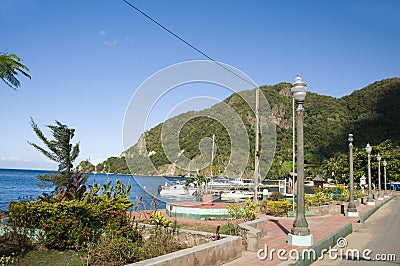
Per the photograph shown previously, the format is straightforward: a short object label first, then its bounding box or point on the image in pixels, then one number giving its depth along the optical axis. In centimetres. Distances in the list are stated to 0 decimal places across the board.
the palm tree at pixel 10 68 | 561
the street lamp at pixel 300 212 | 792
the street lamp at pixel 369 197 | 2168
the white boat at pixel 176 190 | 4368
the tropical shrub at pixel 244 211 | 979
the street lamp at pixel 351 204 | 1455
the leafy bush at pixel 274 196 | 2273
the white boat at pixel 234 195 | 3856
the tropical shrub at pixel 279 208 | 1526
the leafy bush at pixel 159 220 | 748
